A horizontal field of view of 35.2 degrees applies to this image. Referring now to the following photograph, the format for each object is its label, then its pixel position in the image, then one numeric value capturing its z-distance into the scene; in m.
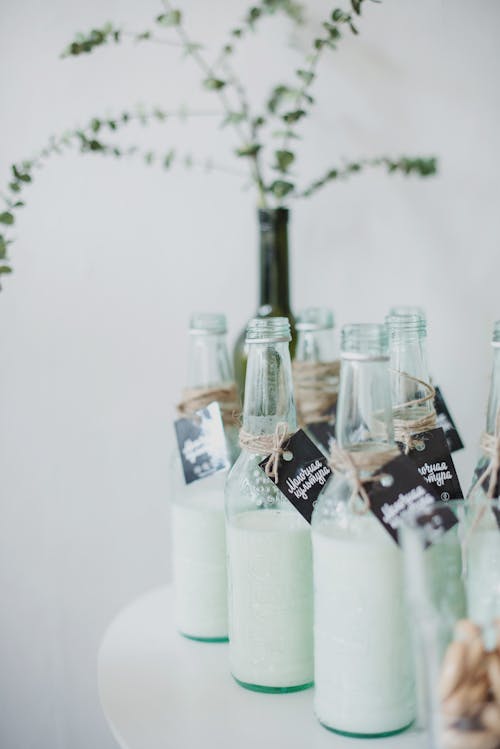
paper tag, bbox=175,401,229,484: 0.85
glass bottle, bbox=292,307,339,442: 0.98
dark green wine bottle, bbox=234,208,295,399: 1.02
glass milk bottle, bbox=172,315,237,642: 0.86
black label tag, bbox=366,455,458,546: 0.63
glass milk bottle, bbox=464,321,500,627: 0.55
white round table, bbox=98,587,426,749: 0.68
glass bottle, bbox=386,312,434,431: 0.75
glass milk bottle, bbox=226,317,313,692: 0.73
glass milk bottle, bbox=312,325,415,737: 0.64
